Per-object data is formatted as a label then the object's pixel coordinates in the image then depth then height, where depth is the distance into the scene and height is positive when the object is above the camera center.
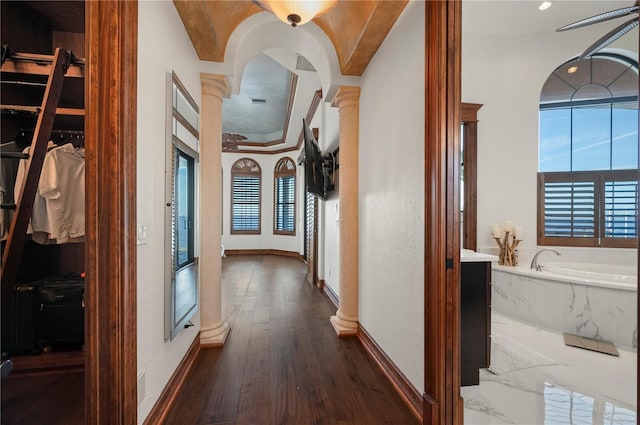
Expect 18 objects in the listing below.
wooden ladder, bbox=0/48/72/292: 1.58 +0.19
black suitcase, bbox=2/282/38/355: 2.05 -0.91
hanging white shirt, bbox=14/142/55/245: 1.93 -0.06
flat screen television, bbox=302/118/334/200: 3.42 +0.55
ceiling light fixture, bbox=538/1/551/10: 3.31 +2.63
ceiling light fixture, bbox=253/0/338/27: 1.50 +1.18
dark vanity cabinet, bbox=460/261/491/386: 1.94 -0.77
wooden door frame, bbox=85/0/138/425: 1.14 -0.01
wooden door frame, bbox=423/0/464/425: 1.45 -0.06
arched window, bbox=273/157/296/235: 8.10 +0.40
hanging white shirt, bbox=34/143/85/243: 1.91 +0.13
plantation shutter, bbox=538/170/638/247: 3.86 +0.05
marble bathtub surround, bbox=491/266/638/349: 2.64 -1.06
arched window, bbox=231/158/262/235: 8.50 +0.44
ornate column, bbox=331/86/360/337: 2.80 +0.02
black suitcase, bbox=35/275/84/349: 2.05 -0.83
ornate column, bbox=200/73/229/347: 2.48 -0.06
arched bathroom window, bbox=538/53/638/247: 3.93 +0.91
